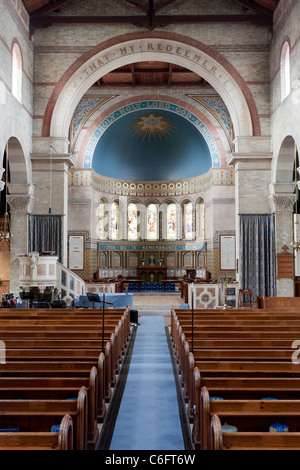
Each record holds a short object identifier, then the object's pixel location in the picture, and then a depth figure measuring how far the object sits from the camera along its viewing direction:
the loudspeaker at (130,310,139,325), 11.45
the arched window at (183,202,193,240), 23.53
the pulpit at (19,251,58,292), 12.07
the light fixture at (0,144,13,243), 11.88
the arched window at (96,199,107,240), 22.19
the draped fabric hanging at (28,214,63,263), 15.01
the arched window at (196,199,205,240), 22.78
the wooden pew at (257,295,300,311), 12.12
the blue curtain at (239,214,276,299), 14.81
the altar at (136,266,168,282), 23.03
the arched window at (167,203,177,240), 24.27
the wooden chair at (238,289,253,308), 14.50
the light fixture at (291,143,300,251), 11.88
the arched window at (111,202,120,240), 23.38
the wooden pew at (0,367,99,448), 3.77
